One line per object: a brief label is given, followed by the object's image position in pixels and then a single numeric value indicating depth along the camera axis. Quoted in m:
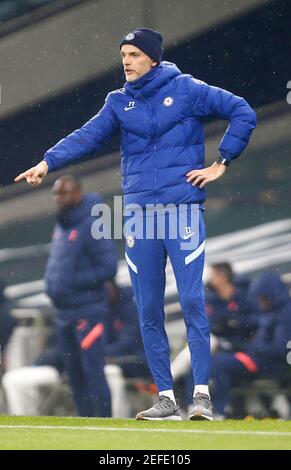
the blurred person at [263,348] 14.36
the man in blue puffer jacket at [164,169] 12.05
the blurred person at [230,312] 14.52
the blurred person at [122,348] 14.99
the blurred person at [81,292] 15.04
